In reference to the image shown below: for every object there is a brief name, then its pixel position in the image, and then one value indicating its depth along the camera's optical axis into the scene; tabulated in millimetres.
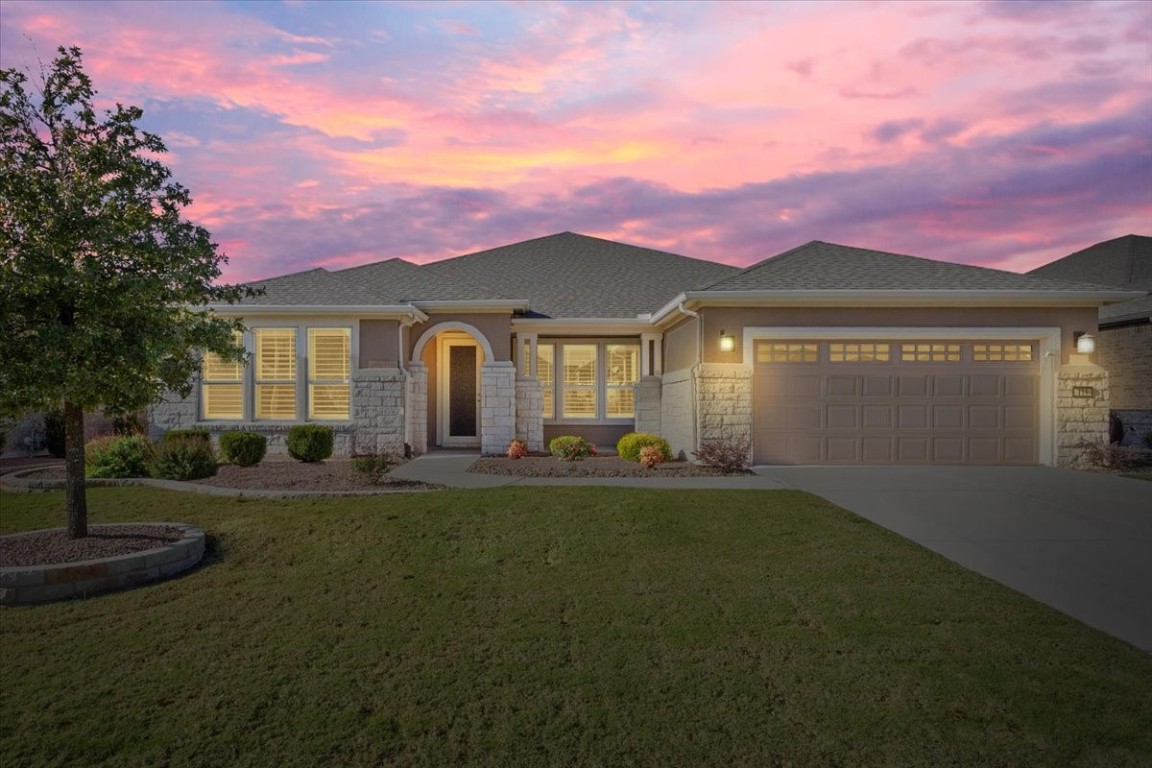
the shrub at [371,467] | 11992
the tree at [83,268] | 7438
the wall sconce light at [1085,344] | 15039
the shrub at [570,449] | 15961
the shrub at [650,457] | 14508
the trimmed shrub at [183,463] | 12844
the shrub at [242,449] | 14469
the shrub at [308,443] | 15273
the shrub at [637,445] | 15891
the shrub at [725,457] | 13820
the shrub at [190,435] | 14664
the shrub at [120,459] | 13305
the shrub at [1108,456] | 14875
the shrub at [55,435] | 18014
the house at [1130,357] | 18286
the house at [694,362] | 15109
